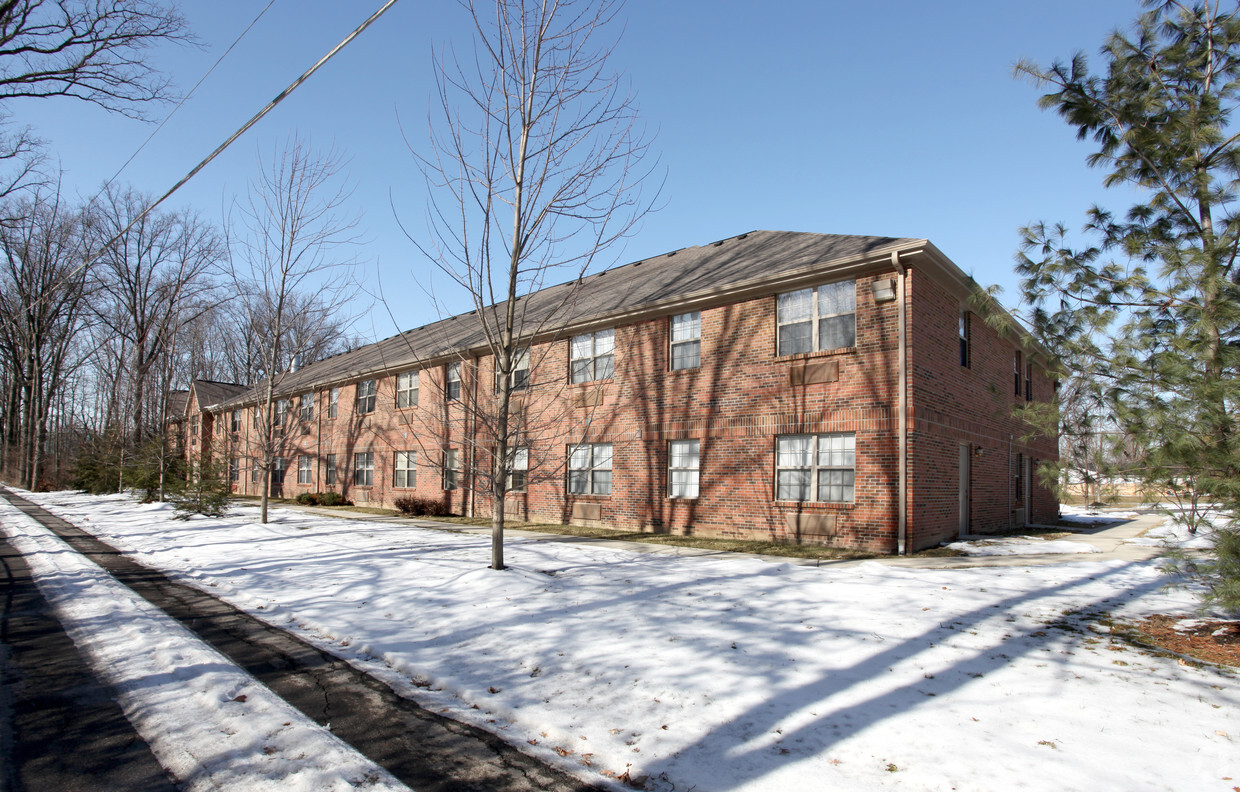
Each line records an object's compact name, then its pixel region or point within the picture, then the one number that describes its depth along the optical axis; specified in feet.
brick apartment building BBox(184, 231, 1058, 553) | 39.68
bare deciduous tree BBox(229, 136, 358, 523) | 57.57
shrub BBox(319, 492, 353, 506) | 85.20
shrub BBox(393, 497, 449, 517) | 70.08
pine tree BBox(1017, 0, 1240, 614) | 19.65
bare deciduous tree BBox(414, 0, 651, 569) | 29.71
